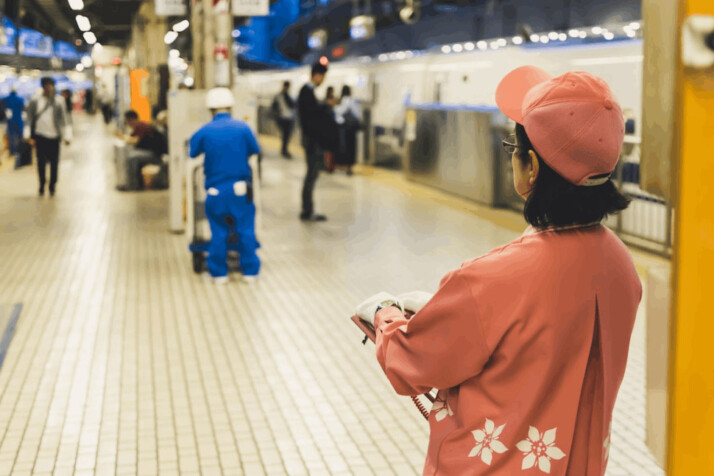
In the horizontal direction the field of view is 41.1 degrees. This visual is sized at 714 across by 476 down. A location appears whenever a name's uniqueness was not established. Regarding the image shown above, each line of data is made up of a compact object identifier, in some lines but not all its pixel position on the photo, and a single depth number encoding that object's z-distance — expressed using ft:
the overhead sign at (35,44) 41.08
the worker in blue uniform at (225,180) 25.61
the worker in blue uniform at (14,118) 68.74
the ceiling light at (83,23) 69.95
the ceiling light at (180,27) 58.68
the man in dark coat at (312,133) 37.60
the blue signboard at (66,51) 75.10
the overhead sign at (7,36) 33.73
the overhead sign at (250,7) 31.24
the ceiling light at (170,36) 72.80
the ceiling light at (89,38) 87.22
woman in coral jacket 5.34
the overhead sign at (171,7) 33.67
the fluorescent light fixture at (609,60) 33.55
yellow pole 3.84
